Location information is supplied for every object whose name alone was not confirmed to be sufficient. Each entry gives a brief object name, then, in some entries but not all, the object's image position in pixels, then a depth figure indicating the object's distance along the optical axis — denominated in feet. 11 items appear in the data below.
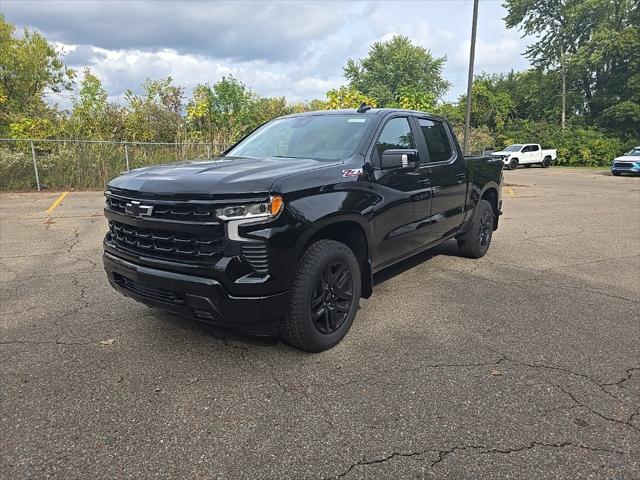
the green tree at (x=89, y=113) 55.57
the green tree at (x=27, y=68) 115.24
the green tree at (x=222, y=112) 61.16
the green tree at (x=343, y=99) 59.41
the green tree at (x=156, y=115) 58.39
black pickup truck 9.52
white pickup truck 105.40
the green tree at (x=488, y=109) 137.90
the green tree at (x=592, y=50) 131.64
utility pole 48.65
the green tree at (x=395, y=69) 218.59
